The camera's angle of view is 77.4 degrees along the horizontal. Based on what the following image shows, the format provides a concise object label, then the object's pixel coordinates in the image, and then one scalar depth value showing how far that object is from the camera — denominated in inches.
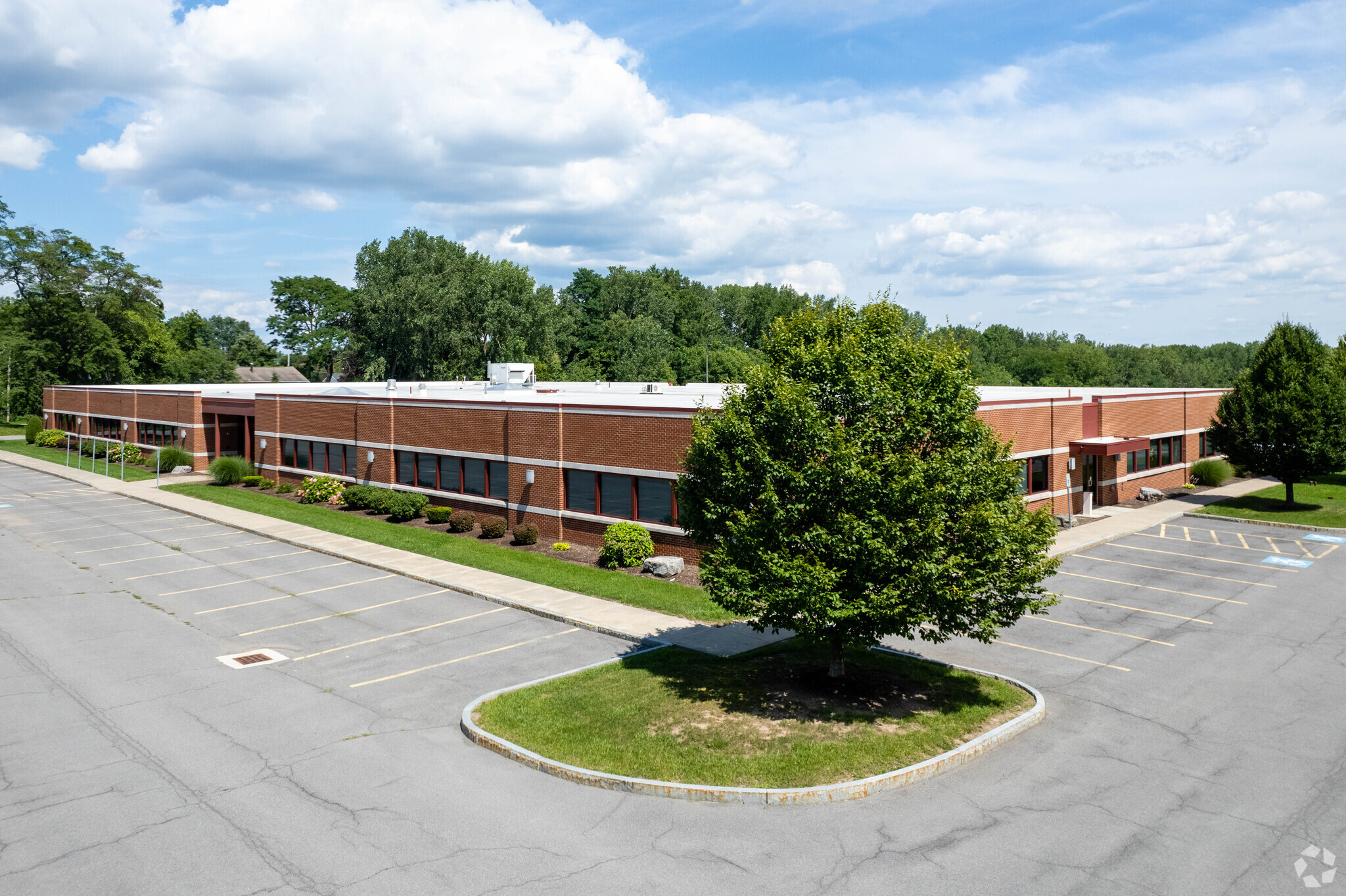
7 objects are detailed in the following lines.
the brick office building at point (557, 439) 1127.0
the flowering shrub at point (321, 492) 1601.9
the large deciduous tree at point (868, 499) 535.2
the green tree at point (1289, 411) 1424.7
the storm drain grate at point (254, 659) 716.7
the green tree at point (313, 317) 5036.9
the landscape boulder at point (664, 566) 1005.8
